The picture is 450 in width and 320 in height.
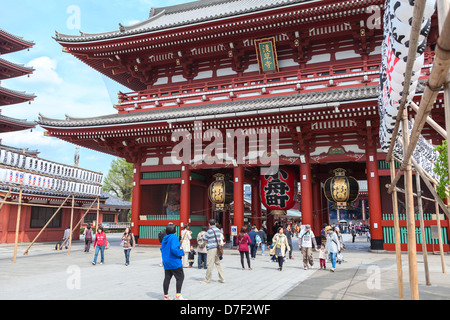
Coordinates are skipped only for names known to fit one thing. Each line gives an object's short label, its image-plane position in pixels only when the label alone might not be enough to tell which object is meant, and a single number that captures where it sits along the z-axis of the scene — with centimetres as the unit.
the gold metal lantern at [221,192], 1727
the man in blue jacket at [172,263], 637
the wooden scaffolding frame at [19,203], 1135
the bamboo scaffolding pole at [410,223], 412
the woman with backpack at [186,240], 1153
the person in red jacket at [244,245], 1041
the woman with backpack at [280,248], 1028
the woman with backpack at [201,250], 1066
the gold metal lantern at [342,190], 1502
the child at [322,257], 1035
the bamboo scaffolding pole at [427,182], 472
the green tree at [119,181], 4656
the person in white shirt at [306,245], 1066
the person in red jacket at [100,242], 1161
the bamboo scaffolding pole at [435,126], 436
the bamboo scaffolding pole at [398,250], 545
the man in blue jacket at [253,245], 1352
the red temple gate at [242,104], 1434
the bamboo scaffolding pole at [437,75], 221
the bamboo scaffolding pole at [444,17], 244
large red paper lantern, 1641
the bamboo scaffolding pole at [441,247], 871
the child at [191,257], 1130
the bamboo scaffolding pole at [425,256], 738
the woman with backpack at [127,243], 1118
